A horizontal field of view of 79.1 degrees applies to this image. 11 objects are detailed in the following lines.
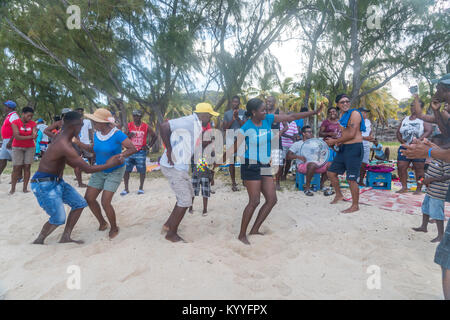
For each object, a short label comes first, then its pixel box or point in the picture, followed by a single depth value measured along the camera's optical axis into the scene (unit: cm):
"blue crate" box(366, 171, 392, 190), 621
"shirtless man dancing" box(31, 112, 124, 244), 319
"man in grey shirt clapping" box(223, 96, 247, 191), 610
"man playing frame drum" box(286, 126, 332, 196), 584
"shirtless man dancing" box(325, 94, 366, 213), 452
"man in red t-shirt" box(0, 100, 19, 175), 581
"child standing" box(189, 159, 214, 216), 449
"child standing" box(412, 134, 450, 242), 320
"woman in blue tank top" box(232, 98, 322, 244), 336
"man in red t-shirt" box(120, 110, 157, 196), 593
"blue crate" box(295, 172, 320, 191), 617
